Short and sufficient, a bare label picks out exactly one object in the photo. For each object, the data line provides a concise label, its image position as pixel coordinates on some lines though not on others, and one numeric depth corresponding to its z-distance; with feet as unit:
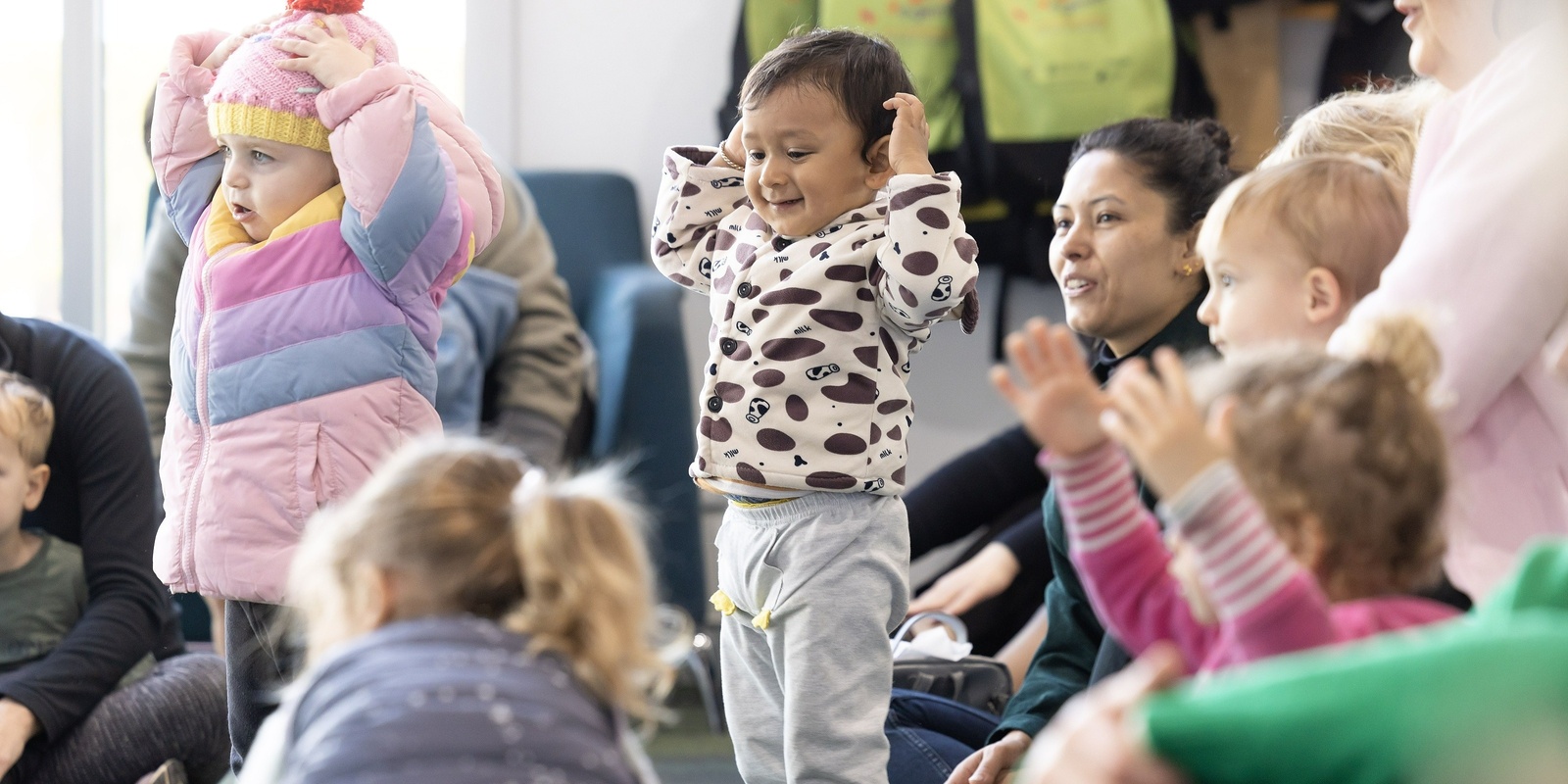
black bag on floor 15.14
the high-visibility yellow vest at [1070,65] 18.39
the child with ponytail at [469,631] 11.91
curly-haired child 11.81
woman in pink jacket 12.77
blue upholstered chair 18.30
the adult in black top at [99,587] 14.91
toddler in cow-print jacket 13.69
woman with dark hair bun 14.22
